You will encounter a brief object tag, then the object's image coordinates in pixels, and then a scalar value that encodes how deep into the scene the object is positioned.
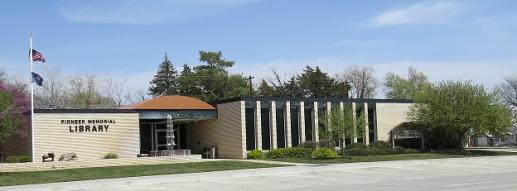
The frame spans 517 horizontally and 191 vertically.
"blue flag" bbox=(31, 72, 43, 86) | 33.00
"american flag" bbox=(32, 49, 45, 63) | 33.05
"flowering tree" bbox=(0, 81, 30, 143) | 26.56
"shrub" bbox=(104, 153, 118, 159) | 36.34
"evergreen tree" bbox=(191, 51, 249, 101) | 77.44
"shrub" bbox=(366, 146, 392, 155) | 39.53
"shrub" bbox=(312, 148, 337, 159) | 36.41
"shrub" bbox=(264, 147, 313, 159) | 38.00
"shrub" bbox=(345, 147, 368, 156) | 39.03
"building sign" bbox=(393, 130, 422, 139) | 45.91
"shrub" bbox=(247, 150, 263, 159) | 38.75
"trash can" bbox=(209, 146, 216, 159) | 41.91
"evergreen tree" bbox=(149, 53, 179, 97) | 83.69
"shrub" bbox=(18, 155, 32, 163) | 33.75
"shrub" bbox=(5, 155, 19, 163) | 33.62
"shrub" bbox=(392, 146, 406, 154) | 41.38
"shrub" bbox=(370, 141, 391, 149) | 42.99
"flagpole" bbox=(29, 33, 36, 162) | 32.94
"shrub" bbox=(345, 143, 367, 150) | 41.40
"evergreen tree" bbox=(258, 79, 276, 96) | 80.56
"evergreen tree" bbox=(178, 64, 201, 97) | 78.81
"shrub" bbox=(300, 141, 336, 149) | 40.12
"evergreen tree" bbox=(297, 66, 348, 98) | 80.19
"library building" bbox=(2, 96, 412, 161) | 36.53
